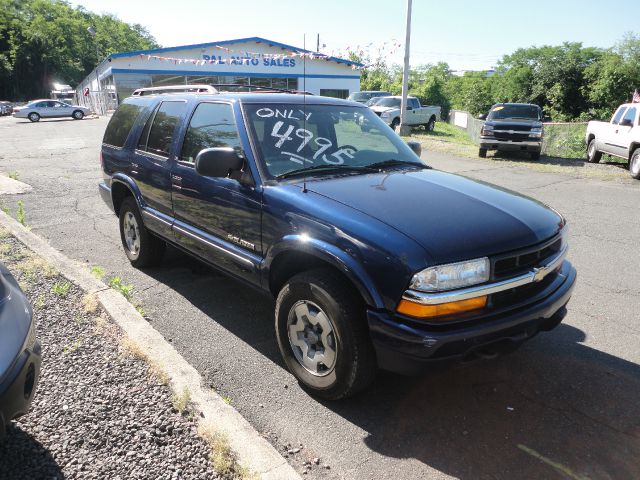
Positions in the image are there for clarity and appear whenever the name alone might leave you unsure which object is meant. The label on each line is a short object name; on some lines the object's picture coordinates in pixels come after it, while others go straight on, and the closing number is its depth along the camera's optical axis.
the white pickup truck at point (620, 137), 11.84
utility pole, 17.44
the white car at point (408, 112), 22.58
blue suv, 2.47
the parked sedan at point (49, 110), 32.78
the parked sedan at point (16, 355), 2.03
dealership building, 33.72
